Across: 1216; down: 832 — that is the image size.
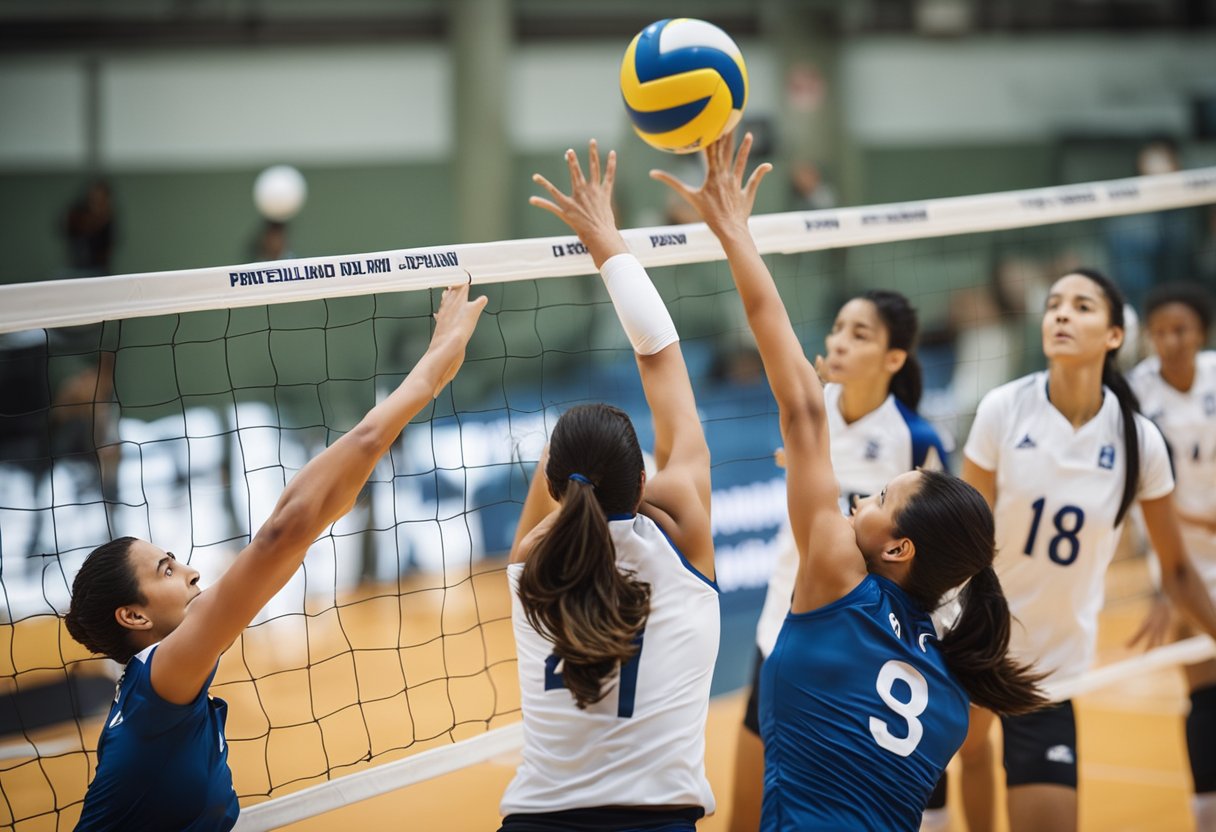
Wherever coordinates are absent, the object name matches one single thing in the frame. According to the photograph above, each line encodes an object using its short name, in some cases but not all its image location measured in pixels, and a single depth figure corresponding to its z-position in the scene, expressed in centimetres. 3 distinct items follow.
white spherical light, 1038
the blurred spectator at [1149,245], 1195
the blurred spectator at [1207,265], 1211
